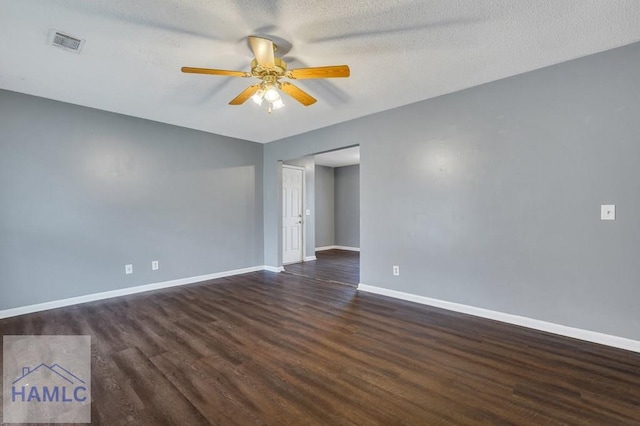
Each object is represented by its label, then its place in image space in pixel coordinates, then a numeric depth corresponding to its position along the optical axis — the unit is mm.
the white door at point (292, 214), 6398
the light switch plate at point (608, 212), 2446
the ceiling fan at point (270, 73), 2203
